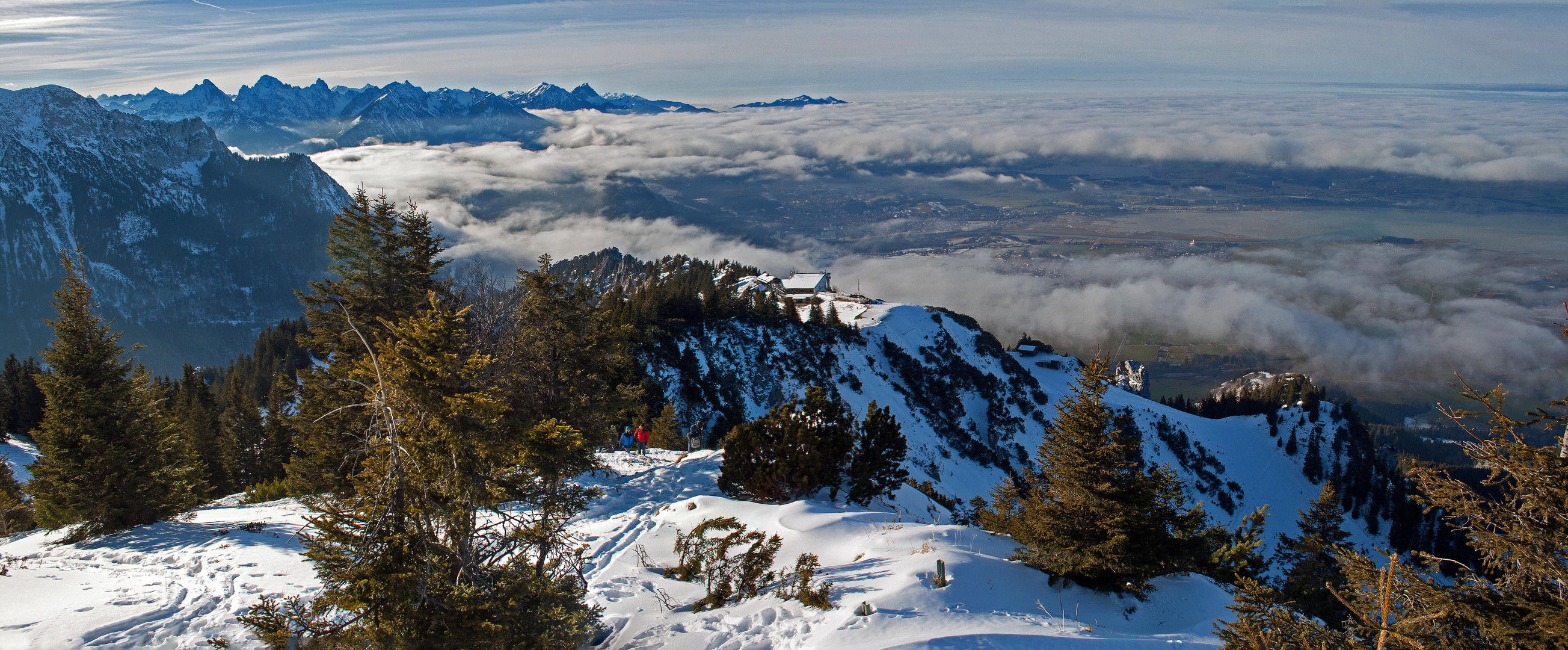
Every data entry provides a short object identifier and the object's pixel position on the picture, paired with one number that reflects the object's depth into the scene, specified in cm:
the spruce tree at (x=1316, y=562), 2289
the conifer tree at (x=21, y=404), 5047
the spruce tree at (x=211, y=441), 3994
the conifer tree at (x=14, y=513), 1795
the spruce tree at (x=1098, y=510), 1218
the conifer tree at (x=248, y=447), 4238
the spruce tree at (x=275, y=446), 4272
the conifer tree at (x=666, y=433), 3388
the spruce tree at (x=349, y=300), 2123
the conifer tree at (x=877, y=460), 2038
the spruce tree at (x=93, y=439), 1551
